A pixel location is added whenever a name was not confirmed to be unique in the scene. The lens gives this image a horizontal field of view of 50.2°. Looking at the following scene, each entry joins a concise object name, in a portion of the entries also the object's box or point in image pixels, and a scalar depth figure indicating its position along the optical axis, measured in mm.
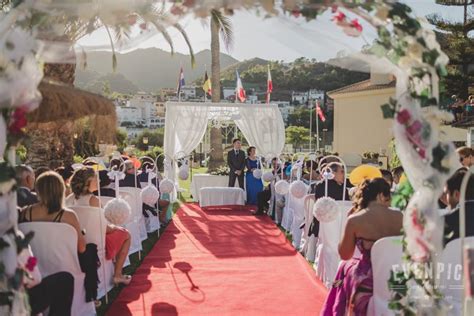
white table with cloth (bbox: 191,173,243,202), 15000
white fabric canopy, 14398
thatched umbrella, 3877
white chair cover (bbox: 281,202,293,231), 10219
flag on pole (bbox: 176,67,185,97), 20023
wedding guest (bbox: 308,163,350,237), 7133
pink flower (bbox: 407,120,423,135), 2992
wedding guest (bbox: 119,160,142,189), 9086
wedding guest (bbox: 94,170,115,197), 7108
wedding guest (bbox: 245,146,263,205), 13719
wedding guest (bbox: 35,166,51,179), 6572
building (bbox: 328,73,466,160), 34281
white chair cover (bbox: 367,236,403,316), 3766
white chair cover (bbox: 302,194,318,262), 7520
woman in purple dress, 4031
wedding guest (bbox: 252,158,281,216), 12398
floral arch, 2938
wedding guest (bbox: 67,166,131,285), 5578
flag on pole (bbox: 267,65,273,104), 20062
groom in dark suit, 13909
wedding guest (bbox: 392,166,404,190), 7779
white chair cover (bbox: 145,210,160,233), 9974
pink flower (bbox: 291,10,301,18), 3128
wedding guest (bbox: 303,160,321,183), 9820
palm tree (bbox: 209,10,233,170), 20266
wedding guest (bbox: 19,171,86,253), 4344
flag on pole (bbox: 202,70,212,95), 20875
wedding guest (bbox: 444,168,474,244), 3947
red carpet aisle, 5430
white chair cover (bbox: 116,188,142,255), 8031
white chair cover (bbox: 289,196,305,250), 8898
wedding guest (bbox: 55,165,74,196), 7443
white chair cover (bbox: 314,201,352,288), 6059
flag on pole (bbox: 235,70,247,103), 20094
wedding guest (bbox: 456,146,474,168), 6785
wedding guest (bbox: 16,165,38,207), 5445
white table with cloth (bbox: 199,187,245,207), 13328
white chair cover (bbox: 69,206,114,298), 5230
